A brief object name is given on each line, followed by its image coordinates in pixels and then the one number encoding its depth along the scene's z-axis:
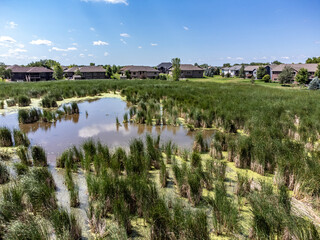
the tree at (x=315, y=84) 29.75
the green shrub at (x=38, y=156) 6.16
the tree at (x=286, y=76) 40.56
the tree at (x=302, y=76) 39.06
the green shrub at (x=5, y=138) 7.77
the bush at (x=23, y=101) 15.97
